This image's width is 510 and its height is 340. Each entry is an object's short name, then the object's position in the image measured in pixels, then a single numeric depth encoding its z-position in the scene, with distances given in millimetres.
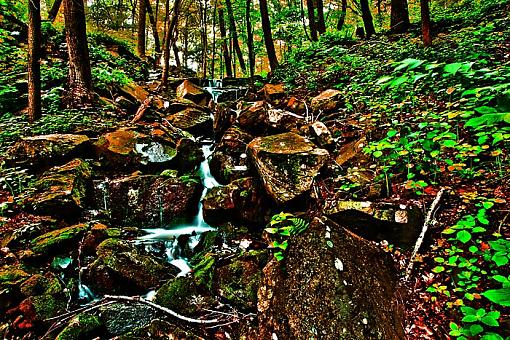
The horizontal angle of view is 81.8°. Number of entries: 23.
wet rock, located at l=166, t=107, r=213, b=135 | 8414
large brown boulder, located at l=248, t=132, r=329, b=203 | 4418
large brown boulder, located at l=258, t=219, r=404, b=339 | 2402
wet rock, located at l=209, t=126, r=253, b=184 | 6281
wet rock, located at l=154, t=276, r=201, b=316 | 3420
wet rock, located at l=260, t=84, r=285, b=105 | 9031
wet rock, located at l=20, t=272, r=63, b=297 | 3267
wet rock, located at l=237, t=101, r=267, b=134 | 7105
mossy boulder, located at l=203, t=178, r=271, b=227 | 5051
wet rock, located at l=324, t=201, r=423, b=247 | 3012
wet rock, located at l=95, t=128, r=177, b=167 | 6180
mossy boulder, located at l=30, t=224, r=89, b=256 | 3879
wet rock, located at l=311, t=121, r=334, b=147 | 5438
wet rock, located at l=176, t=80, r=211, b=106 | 10852
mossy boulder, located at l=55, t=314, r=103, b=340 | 2949
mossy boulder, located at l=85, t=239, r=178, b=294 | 3775
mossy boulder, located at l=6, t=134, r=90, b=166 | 5340
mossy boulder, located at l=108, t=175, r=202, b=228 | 5598
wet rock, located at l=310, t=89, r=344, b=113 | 6449
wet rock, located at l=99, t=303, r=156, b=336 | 3266
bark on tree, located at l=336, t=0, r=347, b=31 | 14484
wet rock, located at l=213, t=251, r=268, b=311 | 3338
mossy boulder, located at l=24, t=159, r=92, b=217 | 4531
